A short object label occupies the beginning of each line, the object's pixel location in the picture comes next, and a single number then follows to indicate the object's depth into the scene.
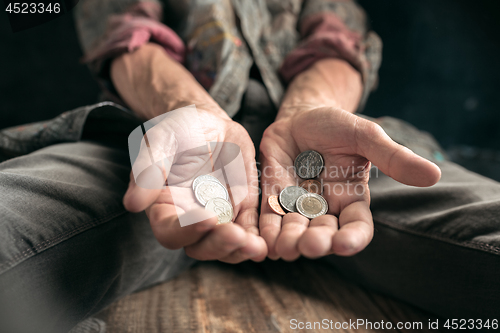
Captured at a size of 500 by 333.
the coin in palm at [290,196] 0.52
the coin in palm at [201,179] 0.52
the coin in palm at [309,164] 0.54
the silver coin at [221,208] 0.50
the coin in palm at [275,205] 0.51
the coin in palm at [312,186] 0.54
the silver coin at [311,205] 0.51
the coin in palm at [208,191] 0.51
